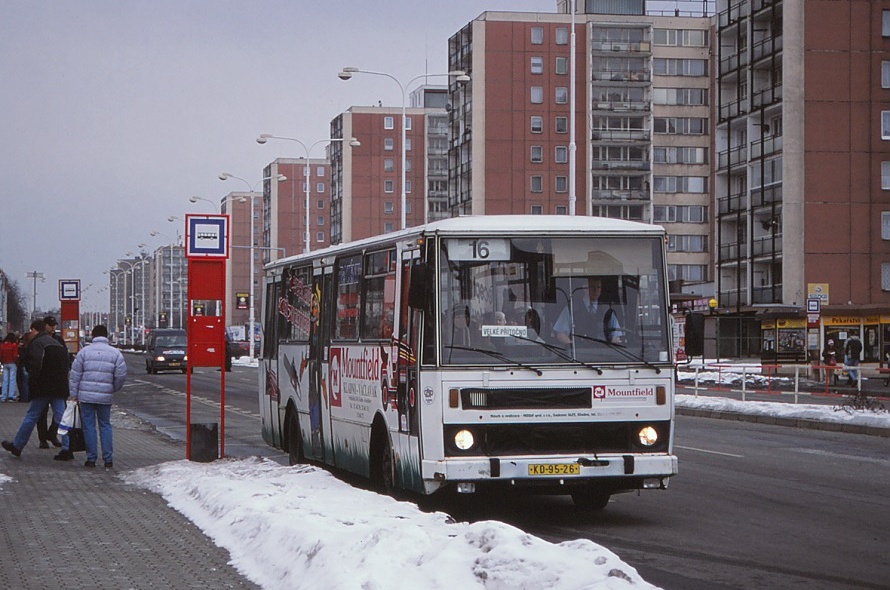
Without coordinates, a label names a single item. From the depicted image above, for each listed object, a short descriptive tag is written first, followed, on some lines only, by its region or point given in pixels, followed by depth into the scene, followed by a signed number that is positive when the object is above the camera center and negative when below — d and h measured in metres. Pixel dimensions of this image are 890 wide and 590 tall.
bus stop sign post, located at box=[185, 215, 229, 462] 17.95 +0.04
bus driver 12.41 -0.20
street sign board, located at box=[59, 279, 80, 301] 40.88 +0.14
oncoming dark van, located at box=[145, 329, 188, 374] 64.56 -2.55
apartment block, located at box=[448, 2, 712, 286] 110.12 +13.97
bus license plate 12.10 -1.49
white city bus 12.16 -0.56
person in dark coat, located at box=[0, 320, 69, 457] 19.42 -1.27
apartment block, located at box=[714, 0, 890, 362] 72.88 +7.00
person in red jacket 38.88 -1.87
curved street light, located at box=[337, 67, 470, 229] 53.28 +8.39
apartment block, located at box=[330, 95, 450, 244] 151.62 +13.37
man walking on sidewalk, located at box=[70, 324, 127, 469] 18.05 -1.14
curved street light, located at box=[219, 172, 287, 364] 79.12 +6.81
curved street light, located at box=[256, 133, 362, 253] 66.36 +7.44
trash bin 17.81 -1.85
